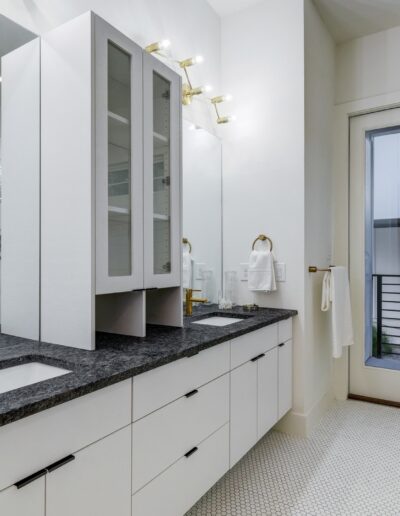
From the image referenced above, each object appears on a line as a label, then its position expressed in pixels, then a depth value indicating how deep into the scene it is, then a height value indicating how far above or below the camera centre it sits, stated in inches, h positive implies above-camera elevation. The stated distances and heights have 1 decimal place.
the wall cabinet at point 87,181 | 56.8 +12.4
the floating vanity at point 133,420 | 36.3 -20.1
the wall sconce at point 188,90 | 96.4 +42.5
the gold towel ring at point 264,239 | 104.5 +5.5
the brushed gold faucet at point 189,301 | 91.3 -10.0
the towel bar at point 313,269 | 101.8 -2.6
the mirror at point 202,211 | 98.7 +13.2
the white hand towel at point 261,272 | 100.7 -3.4
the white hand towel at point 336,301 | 105.0 -11.5
